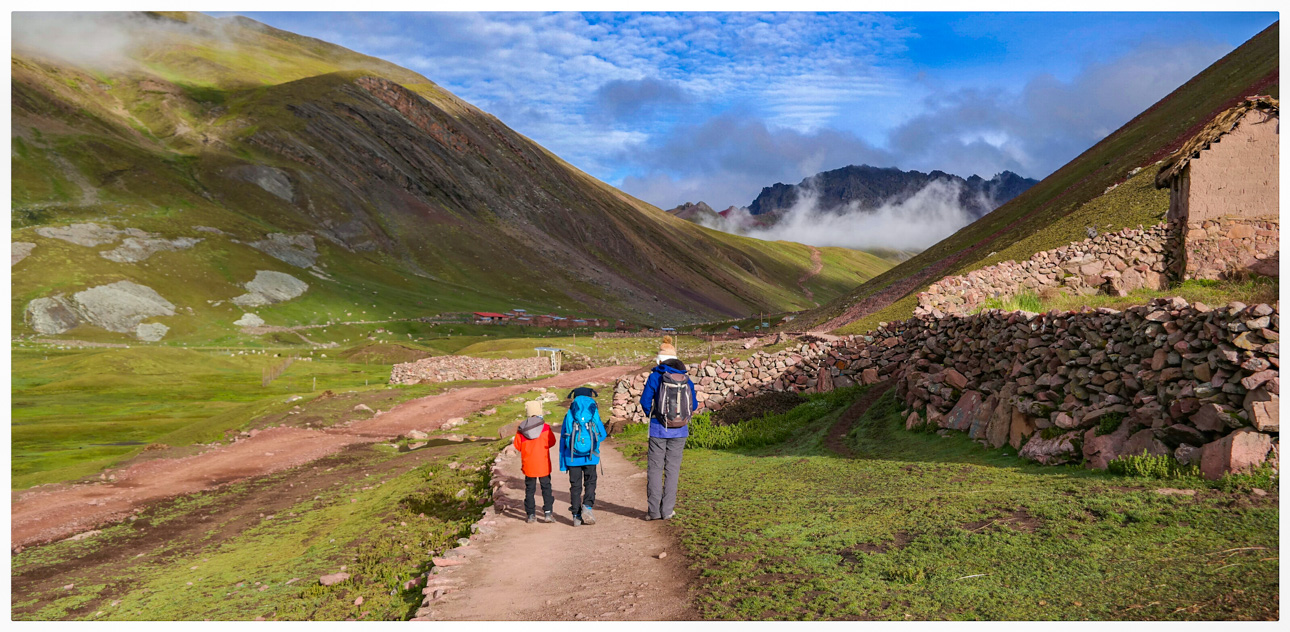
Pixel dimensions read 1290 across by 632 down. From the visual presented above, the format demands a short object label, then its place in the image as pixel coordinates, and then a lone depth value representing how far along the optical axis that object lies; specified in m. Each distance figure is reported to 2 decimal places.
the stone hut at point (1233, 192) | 19.22
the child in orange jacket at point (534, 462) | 11.70
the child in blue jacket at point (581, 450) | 11.43
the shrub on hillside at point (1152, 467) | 8.74
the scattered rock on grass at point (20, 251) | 79.05
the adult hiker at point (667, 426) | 10.91
